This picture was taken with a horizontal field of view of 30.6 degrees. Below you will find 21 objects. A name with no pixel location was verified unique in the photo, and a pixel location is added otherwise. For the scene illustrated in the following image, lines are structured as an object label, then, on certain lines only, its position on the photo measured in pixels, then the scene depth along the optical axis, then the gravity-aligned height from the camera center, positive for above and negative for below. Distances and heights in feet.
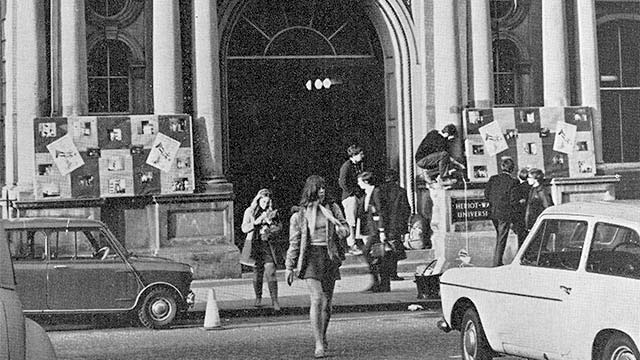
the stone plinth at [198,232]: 70.95 -1.41
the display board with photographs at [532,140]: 76.54 +3.85
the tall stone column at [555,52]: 79.25 +9.81
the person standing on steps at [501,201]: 63.21 -0.14
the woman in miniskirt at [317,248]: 40.09 -1.51
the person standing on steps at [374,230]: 60.54 -1.41
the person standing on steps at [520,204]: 63.41 -0.33
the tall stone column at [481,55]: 77.82 +9.61
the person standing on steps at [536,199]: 62.34 -0.10
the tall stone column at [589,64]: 81.00 +9.20
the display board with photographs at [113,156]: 69.21 +3.34
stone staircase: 72.79 -3.84
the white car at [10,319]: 15.78 -1.43
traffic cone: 49.85 -4.66
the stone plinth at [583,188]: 79.05 +0.53
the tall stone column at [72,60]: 70.13 +9.19
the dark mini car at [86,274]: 49.78 -2.71
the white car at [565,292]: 28.30 -2.51
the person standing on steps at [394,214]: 60.59 -0.64
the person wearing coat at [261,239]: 55.83 -1.55
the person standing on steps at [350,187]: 67.82 +0.97
